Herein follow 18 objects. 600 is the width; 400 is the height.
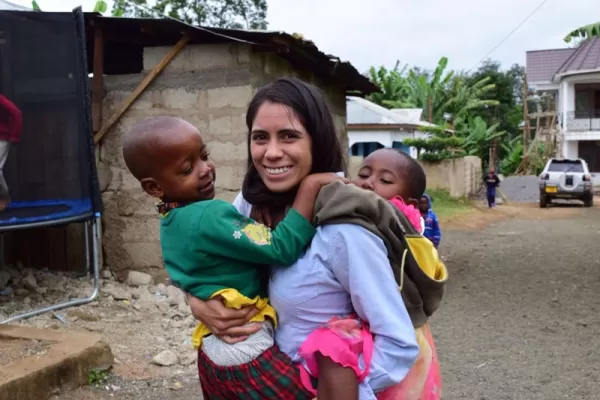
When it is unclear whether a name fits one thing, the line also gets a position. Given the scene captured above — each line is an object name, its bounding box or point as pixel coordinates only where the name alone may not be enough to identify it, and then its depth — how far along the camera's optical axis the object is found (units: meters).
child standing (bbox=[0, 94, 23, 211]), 5.12
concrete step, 3.53
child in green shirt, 1.58
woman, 1.49
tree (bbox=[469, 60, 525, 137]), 41.94
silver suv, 19.47
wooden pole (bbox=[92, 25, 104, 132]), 6.40
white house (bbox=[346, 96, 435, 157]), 23.78
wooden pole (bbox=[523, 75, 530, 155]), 31.20
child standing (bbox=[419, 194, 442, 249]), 5.40
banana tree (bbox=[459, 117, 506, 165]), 28.28
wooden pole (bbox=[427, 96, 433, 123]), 24.52
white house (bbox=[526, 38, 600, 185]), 28.80
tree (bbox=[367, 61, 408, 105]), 28.68
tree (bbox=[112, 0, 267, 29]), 29.59
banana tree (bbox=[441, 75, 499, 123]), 27.19
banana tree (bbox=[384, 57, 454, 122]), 27.06
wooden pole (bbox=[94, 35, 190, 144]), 6.38
